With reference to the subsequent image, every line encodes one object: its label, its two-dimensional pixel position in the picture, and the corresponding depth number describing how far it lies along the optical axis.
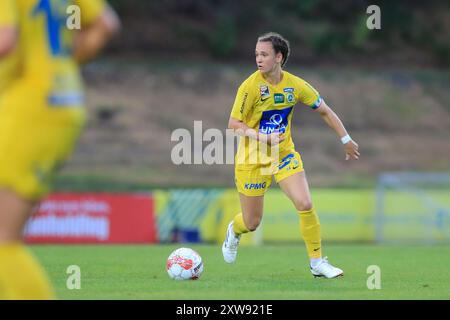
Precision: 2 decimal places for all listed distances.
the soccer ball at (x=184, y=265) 19.05
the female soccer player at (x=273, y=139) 19.78
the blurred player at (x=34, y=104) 9.93
